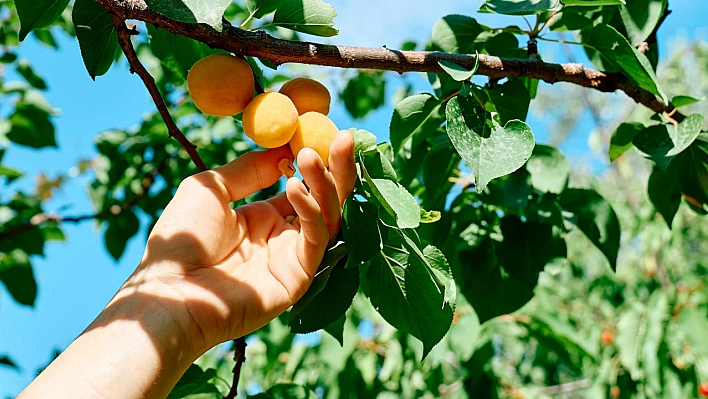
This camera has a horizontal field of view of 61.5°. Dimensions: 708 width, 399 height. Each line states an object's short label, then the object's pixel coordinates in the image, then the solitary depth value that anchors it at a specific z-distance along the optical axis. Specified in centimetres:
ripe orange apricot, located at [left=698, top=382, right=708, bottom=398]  299
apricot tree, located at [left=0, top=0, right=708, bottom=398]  84
